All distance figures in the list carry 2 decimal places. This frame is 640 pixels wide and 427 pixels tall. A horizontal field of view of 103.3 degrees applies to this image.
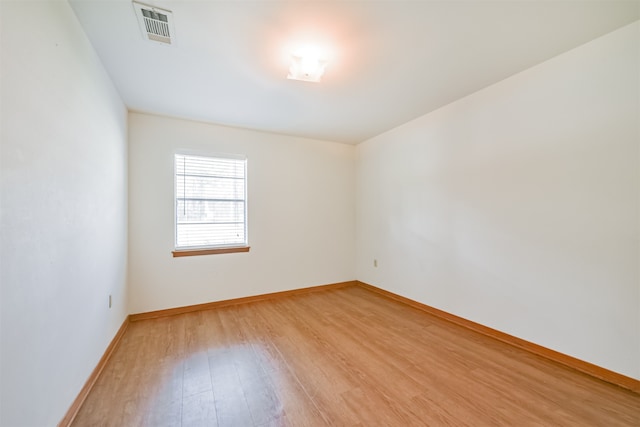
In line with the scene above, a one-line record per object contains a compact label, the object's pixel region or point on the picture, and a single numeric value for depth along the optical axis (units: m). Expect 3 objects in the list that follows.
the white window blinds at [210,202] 3.28
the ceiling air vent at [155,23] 1.54
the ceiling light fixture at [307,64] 1.96
